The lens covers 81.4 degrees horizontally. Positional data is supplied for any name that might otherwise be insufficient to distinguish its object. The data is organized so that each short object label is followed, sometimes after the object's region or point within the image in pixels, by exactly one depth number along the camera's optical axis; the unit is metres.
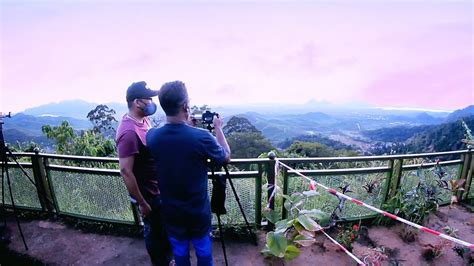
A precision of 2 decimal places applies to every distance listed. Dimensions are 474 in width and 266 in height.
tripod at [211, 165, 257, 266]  2.39
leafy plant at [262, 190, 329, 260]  2.80
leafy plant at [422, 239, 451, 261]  3.46
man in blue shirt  1.85
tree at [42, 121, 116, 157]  7.32
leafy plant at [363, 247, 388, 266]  3.14
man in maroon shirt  2.18
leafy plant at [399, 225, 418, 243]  3.72
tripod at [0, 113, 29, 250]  3.50
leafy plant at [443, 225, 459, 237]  3.86
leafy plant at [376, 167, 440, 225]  3.96
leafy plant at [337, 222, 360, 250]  3.47
